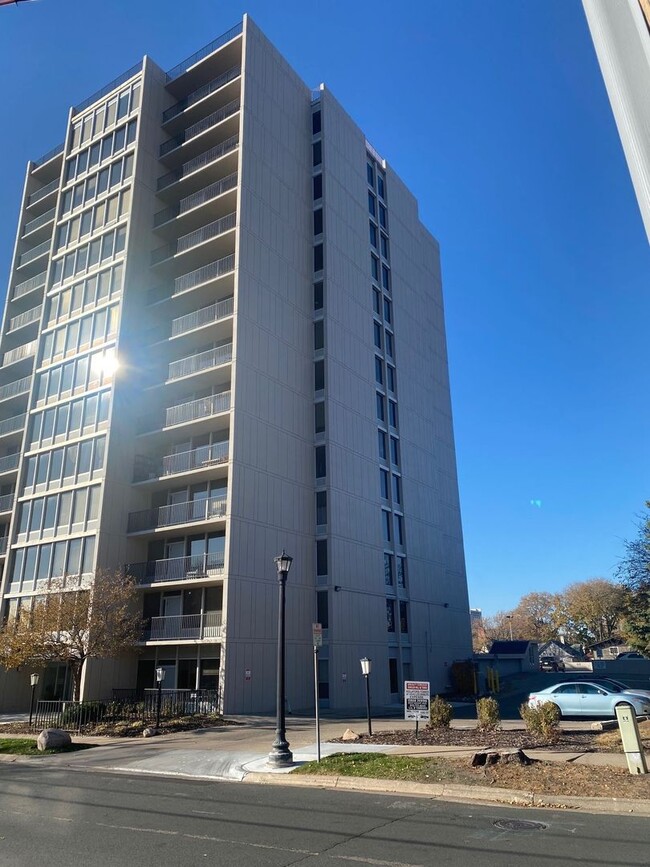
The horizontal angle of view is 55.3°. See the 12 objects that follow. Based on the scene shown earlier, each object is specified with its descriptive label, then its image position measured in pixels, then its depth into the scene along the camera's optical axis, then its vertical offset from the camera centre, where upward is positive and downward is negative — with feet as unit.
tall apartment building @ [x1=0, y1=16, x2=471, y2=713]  101.91 +51.14
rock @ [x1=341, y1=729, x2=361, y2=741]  57.62 -5.09
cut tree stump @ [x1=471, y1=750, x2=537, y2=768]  40.01 -5.23
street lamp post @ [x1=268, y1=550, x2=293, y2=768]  46.98 -2.88
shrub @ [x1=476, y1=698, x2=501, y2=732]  56.70 -3.64
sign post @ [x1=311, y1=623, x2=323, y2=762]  52.70 +3.59
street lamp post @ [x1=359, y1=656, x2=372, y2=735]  58.29 +1.03
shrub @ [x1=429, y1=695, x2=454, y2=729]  60.13 -3.73
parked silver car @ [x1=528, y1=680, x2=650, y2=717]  70.95 -3.29
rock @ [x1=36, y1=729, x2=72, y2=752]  62.75 -4.75
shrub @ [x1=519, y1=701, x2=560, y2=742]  50.19 -3.85
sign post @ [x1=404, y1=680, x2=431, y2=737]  53.47 -2.09
